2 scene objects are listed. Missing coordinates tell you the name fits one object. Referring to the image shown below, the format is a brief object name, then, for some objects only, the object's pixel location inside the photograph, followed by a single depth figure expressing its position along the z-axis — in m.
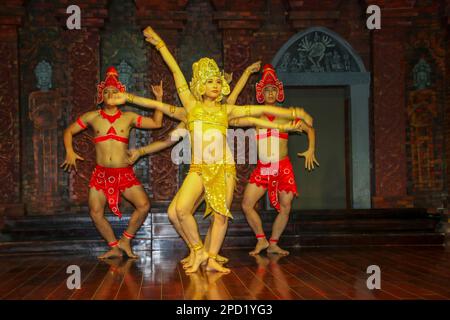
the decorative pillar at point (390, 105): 8.30
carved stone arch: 8.39
